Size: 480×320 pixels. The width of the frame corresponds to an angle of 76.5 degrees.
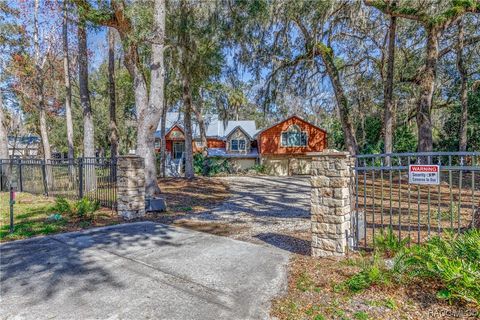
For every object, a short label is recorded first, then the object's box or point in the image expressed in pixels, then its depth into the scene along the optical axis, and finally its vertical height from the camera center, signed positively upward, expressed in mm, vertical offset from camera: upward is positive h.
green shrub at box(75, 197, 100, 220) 7406 -1305
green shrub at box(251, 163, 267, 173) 26203 -1345
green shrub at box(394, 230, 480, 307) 2965 -1253
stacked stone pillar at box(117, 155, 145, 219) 7438 -756
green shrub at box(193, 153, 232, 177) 24719 -979
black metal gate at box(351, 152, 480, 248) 4047 -1617
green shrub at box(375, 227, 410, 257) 4345 -1376
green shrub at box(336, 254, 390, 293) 3467 -1489
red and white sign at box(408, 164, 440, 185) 3988 -342
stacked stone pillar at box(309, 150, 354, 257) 4449 -759
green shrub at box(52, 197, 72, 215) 7729 -1286
